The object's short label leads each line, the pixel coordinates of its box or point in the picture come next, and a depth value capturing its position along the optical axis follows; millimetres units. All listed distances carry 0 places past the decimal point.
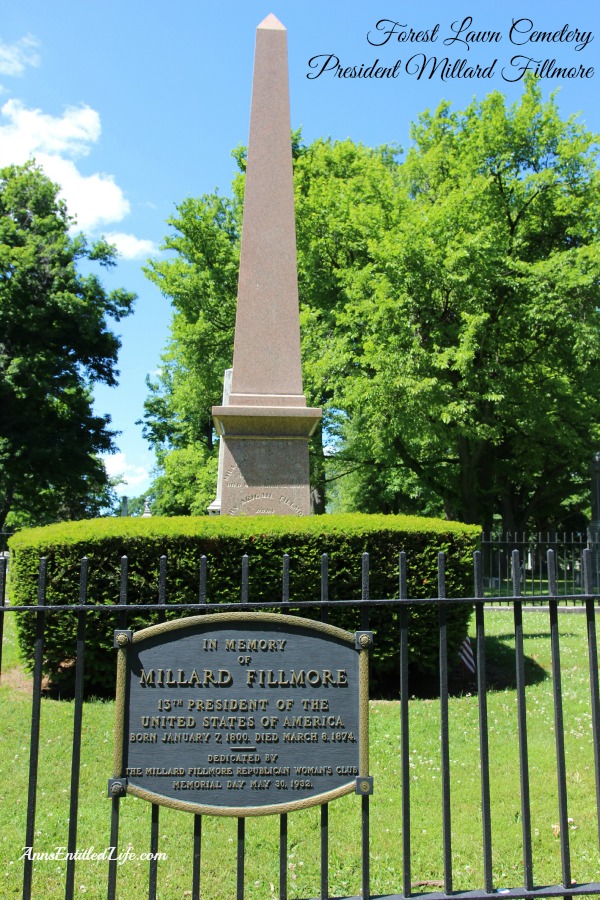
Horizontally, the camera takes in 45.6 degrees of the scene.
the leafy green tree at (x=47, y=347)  24891
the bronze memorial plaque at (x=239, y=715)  2602
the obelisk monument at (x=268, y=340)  8305
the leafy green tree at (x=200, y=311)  23344
